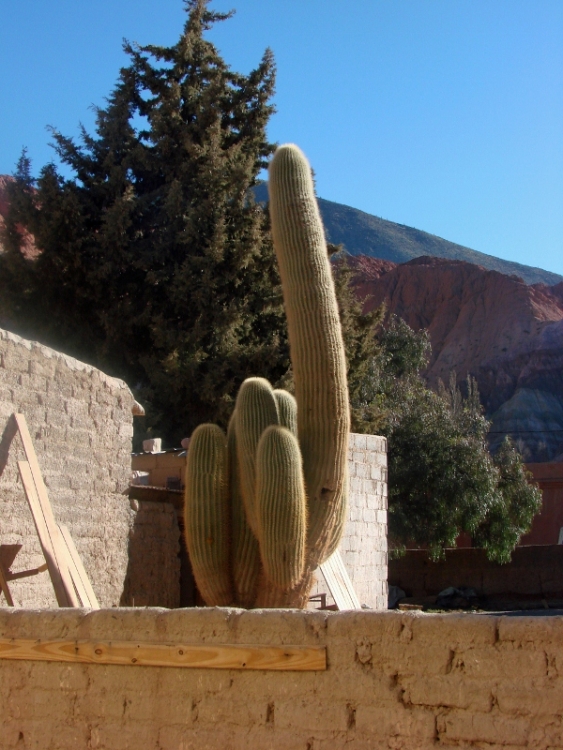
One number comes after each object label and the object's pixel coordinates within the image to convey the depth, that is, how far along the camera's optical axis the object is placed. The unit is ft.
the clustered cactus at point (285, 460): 21.90
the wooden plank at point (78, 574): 20.75
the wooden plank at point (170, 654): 11.93
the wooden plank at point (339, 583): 30.40
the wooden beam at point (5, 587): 19.79
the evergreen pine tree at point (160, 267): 51.26
